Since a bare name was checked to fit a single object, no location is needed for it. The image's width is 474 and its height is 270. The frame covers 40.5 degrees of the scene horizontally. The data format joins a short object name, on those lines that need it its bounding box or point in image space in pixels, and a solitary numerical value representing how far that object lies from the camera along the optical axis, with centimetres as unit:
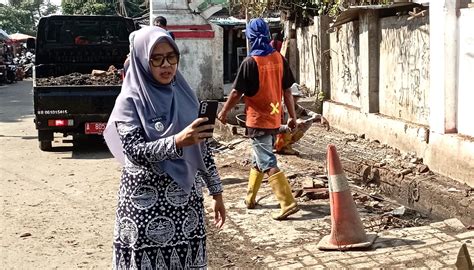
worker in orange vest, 629
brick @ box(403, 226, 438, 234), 561
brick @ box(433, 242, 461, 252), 515
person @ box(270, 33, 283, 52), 1495
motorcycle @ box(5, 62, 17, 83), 3173
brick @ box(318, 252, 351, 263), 504
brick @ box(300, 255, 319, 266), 498
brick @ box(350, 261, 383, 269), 486
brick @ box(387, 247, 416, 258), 505
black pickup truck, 1255
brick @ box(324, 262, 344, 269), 487
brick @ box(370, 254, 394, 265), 492
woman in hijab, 317
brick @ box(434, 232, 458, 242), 539
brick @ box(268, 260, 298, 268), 502
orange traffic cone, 523
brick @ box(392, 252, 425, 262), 495
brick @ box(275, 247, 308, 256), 528
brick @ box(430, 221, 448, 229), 575
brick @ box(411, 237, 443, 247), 527
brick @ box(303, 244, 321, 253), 528
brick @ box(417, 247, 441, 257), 503
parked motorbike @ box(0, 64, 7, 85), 3069
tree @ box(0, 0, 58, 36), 6456
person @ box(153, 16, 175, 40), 952
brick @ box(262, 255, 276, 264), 516
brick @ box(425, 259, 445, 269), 479
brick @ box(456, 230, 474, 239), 545
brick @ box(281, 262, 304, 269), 493
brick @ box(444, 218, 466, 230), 573
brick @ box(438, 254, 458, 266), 484
